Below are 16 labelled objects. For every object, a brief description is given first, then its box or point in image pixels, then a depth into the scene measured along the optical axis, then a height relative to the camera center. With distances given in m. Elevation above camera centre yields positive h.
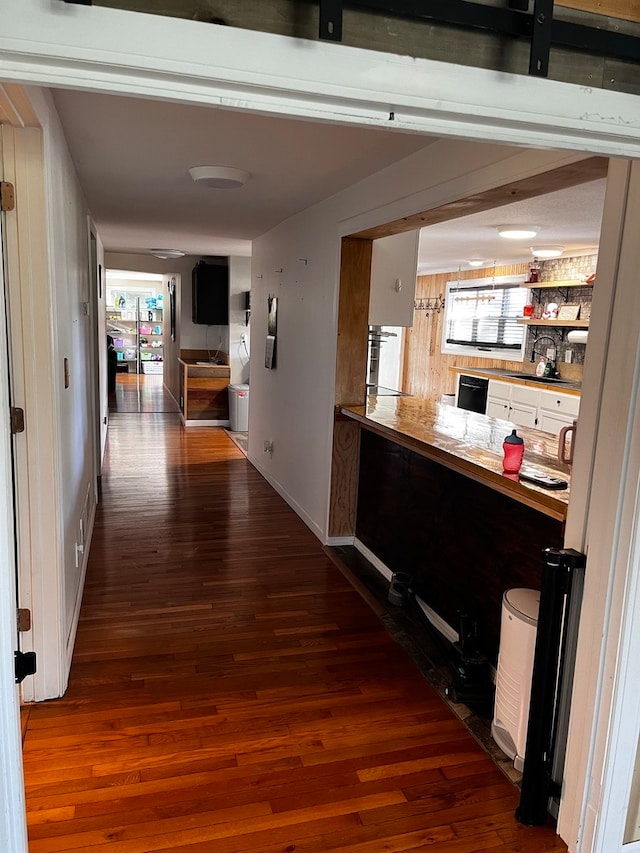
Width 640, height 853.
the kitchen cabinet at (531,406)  5.97 -0.70
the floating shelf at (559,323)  6.31 +0.19
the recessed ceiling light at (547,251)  6.01 +0.88
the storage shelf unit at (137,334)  14.07 -0.30
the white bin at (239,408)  7.87 -1.07
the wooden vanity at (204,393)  8.13 -0.92
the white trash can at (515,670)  2.02 -1.13
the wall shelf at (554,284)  6.27 +0.60
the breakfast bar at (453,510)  2.41 -0.83
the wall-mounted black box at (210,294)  8.23 +0.42
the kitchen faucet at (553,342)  6.87 -0.07
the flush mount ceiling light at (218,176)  3.26 +0.81
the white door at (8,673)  1.12 -0.67
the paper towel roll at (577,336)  6.23 +0.05
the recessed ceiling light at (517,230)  4.79 +0.85
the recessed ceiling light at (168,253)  7.45 +0.86
